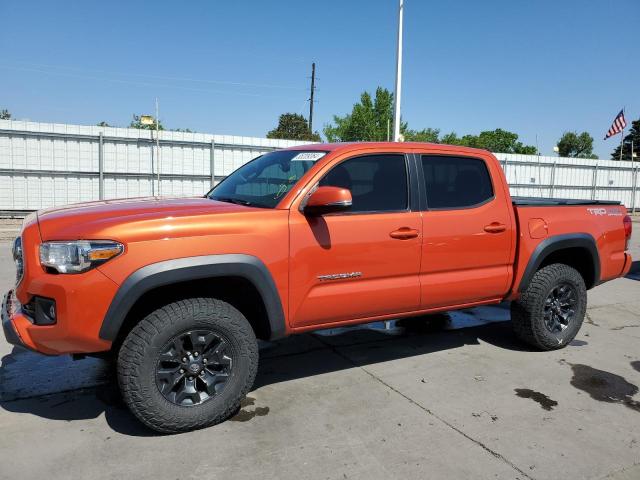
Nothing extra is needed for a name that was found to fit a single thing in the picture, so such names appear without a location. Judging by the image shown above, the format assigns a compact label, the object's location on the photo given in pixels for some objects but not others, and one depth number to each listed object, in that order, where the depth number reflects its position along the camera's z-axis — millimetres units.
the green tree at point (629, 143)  71219
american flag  25109
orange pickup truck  2775
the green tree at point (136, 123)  43738
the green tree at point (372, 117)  45312
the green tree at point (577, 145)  78188
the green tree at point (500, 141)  78406
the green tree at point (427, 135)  61312
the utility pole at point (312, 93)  48875
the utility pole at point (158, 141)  15023
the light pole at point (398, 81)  17219
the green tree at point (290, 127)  57719
